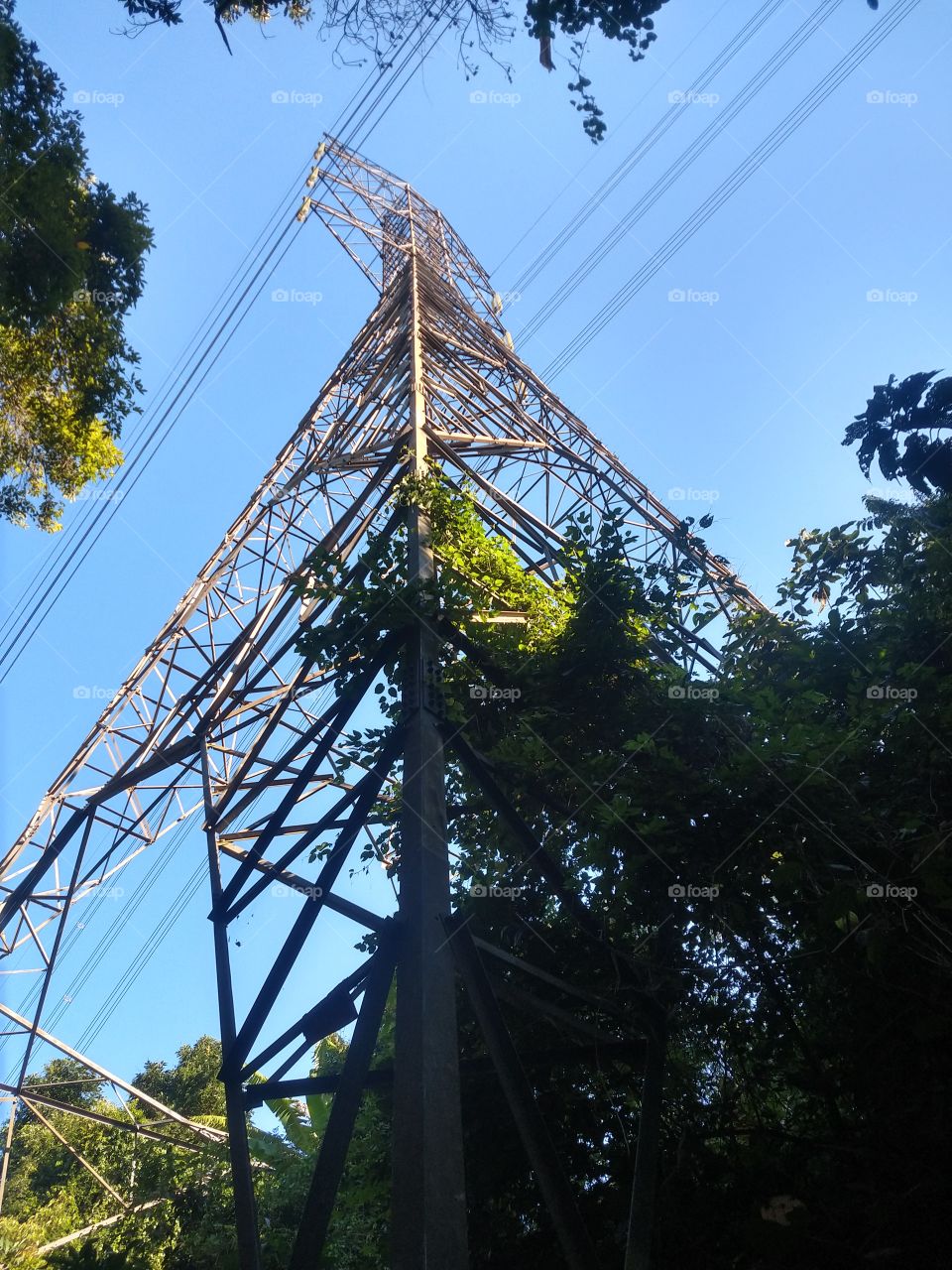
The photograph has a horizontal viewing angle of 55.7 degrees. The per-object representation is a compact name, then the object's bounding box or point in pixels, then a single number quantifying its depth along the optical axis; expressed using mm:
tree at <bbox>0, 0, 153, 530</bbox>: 6848
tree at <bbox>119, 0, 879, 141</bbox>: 4574
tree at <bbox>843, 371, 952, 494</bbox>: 7133
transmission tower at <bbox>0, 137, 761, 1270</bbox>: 3758
